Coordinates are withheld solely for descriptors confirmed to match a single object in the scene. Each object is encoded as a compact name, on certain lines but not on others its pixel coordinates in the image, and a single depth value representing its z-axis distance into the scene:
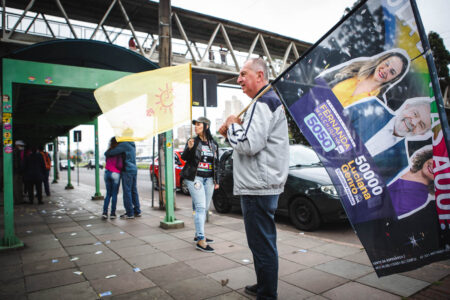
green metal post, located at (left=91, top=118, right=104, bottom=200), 10.37
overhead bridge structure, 13.12
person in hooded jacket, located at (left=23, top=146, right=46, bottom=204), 9.91
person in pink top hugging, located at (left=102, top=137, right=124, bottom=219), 6.98
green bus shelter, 4.59
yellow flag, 4.64
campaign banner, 1.89
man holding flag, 2.39
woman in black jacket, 4.44
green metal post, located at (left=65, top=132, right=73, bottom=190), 15.33
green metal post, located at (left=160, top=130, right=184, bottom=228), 5.77
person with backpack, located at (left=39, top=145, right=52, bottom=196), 11.85
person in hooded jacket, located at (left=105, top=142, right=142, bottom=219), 6.87
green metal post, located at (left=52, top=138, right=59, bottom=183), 19.50
